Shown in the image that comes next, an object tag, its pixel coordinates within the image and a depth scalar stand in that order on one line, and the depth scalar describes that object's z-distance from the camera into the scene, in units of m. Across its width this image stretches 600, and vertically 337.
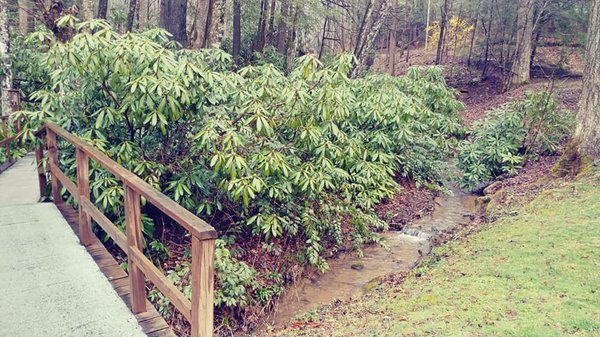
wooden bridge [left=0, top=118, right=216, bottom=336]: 2.43
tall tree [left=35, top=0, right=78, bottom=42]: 7.26
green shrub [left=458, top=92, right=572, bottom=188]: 8.86
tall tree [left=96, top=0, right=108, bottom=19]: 14.32
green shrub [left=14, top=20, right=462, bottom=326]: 4.32
